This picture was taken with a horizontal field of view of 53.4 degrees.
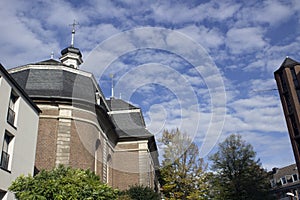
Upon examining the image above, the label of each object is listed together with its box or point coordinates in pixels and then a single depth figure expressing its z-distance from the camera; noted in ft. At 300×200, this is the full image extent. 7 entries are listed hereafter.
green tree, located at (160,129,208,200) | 100.94
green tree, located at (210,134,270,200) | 110.63
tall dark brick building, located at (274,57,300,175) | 132.87
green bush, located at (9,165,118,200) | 36.47
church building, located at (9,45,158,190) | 67.05
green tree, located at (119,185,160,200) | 77.30
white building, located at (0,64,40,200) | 46.50
